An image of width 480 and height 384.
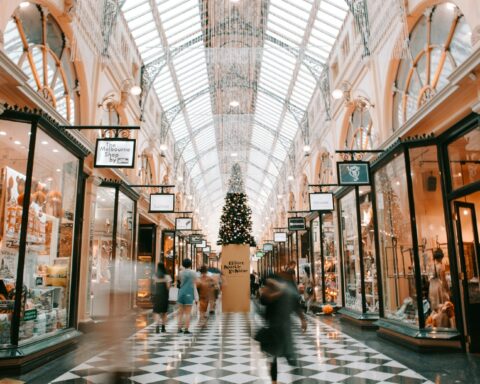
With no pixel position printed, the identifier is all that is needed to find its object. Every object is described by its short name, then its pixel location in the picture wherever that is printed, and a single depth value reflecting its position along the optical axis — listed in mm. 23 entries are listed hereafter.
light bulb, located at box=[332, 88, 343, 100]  9430
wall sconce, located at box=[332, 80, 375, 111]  10115
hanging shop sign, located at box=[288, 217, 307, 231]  15766
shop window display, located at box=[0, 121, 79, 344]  5750
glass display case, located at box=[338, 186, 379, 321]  9594
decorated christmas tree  15102
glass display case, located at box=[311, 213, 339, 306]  13367
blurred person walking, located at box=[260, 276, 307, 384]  4188
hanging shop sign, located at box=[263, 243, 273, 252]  26297
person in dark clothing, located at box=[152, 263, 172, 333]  8641
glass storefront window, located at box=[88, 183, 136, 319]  9497
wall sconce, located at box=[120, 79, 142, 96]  11633
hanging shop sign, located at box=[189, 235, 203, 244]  23458
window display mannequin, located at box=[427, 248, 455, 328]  6684
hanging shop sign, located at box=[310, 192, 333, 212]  11906
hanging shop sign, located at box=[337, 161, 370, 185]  8688
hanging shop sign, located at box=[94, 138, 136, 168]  7836
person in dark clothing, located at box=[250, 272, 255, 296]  21625
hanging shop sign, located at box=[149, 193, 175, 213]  12712
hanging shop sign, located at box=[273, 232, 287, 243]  21262
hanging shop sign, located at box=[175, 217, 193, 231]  18703
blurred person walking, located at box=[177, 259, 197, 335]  8719
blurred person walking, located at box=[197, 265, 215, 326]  11083
